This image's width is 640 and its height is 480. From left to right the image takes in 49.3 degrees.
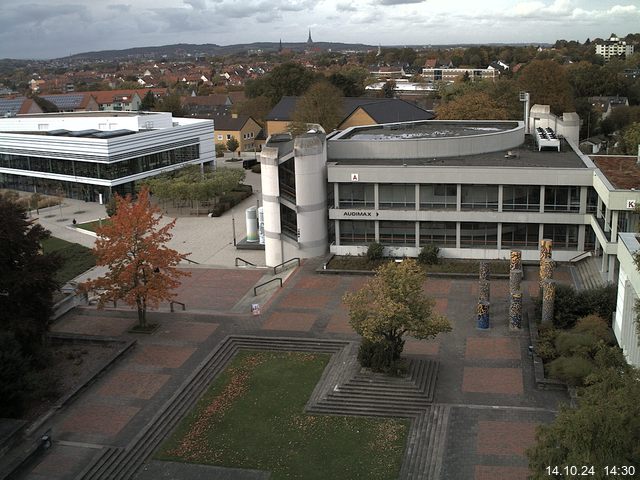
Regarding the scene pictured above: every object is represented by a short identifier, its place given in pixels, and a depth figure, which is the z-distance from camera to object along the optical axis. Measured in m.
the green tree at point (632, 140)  57.56
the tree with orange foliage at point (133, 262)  31.73
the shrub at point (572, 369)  25.00
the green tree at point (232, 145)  91.56
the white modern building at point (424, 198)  39.88
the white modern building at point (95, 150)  65.62
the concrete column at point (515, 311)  30.69
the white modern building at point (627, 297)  23.03
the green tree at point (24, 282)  27.17
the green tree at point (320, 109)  79.69
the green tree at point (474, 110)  64.88
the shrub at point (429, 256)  40.69
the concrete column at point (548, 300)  30.41
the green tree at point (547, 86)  78.12
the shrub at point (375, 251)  41.38
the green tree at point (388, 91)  135.75
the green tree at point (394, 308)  25.92
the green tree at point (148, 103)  124.96
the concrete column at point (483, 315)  31.28
